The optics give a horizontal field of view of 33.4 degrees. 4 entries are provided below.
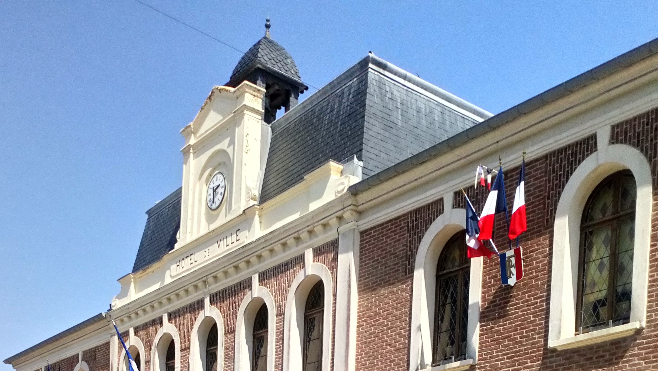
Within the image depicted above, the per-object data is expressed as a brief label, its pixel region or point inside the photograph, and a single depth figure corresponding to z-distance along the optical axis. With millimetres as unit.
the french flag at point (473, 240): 15523
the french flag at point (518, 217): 14844
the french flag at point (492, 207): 15297
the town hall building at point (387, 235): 14164
